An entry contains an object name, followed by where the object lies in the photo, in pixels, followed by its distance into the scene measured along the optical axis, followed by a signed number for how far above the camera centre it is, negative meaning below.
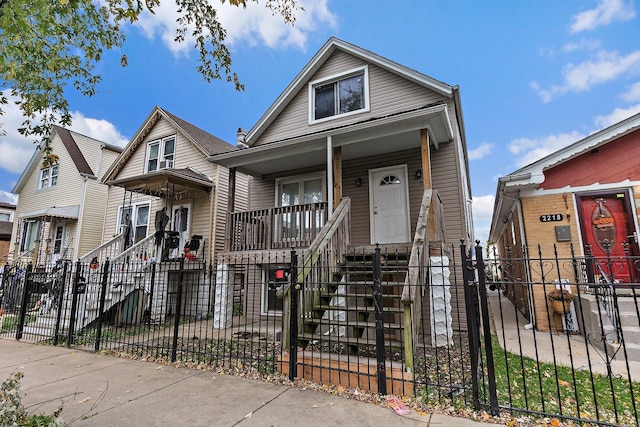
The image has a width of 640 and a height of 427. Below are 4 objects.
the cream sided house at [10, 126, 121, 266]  14.66 +3.24
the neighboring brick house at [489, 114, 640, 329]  6.81 +1.49
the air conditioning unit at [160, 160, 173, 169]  12.91 +4.22
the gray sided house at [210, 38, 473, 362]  6.59 +2.69
